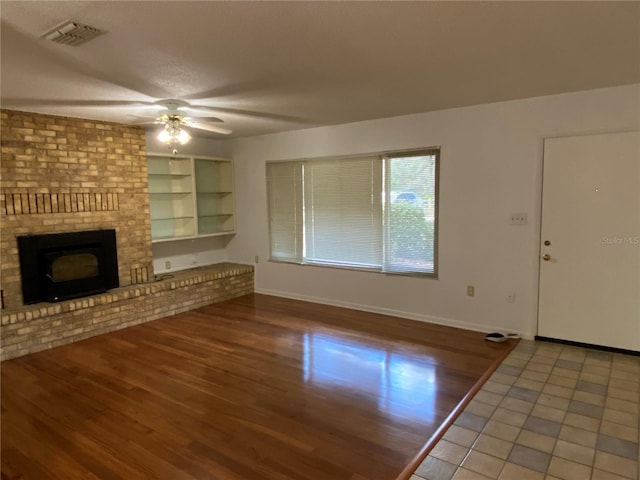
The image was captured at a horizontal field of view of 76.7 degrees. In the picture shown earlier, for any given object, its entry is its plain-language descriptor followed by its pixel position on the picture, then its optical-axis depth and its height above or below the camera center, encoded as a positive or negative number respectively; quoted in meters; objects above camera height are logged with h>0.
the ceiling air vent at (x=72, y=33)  2.07 +0.95
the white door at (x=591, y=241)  3.49 -0.34
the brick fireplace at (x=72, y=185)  3.95 +0.29
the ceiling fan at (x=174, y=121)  3.62 +0.82
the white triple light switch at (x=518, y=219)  3.95 -0.14
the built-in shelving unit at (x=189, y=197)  5.54 +0.20
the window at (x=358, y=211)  4.59 -0.05
